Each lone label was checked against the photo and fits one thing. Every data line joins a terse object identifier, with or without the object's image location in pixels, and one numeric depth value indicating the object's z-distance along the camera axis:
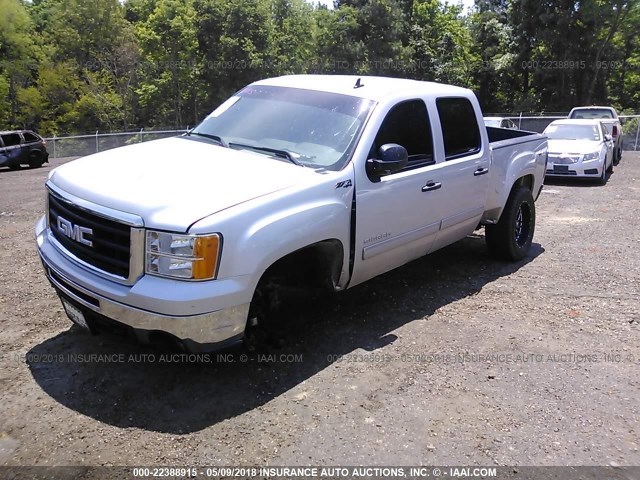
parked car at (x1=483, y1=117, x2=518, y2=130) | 16.97
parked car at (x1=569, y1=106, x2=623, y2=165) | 17.12
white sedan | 13.10
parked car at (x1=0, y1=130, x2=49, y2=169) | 19.67
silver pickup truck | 3.27
